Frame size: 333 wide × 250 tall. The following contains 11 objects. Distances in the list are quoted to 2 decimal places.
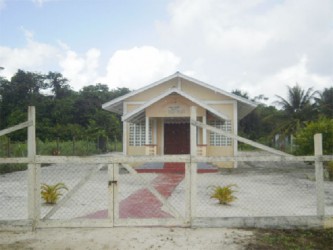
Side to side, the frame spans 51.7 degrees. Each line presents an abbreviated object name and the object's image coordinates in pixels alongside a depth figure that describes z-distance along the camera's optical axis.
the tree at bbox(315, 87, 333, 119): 28.56
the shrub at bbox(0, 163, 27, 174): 15.48
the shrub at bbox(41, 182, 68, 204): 8.30
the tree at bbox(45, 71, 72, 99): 53.49
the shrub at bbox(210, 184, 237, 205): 8.20
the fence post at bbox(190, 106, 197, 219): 5.61
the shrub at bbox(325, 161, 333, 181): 12.79
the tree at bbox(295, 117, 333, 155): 16.20
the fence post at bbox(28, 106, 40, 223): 5.54
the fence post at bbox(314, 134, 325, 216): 5.66
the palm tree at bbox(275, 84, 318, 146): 27.38
